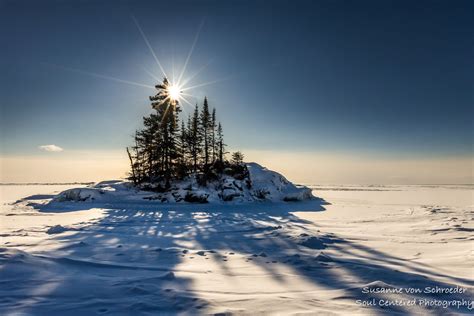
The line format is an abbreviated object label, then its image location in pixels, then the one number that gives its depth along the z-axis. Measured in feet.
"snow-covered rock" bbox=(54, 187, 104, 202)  96.56
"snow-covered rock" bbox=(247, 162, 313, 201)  113.29
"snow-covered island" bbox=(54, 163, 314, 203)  99.38
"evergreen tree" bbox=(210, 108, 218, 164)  144.36
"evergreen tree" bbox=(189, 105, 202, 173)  144.46
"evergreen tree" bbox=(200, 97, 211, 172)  142.74
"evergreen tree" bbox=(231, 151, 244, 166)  133.34
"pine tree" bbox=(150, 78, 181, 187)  117.70
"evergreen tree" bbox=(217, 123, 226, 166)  143.43
